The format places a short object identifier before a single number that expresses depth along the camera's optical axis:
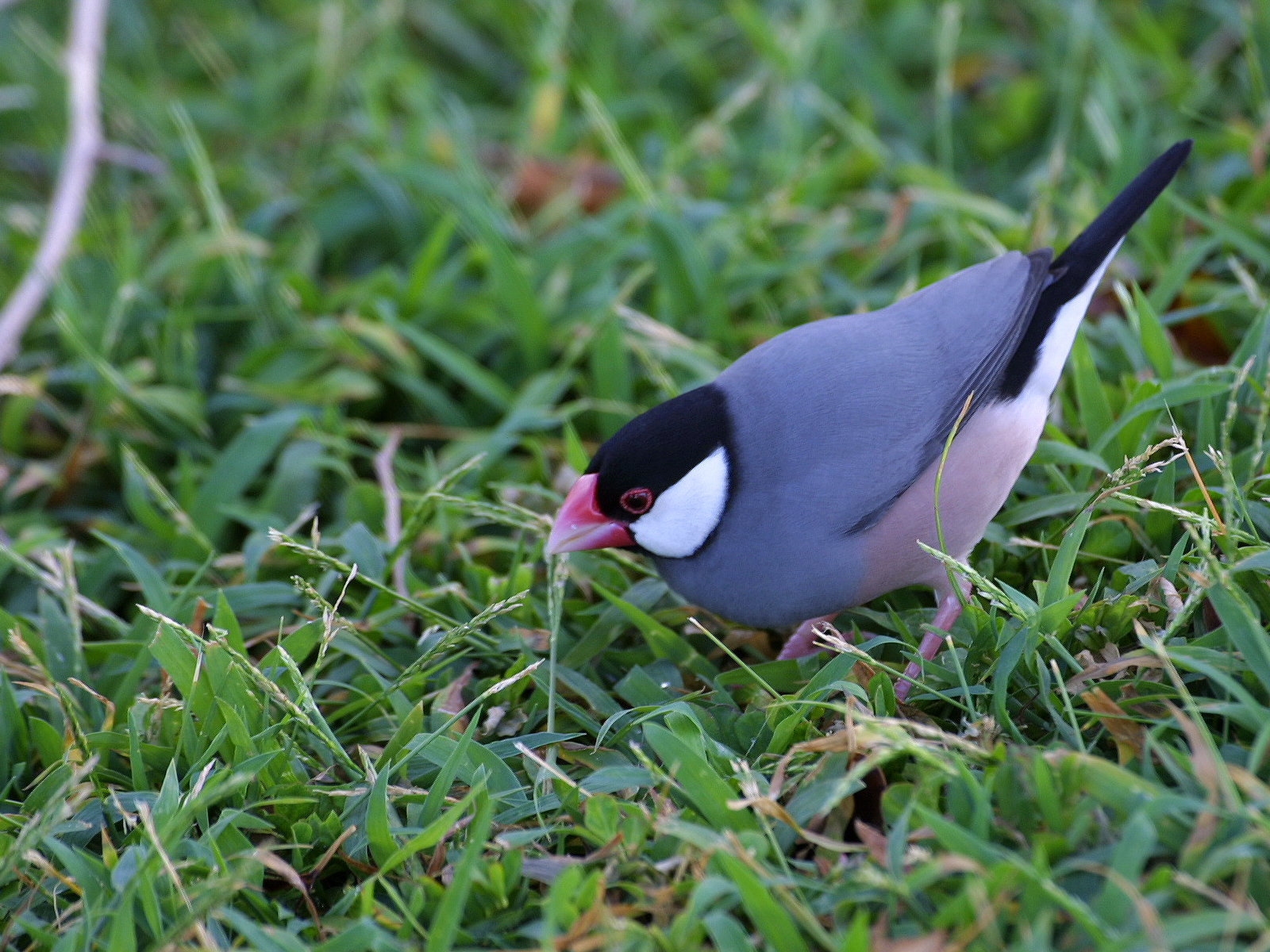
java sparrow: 5.00
